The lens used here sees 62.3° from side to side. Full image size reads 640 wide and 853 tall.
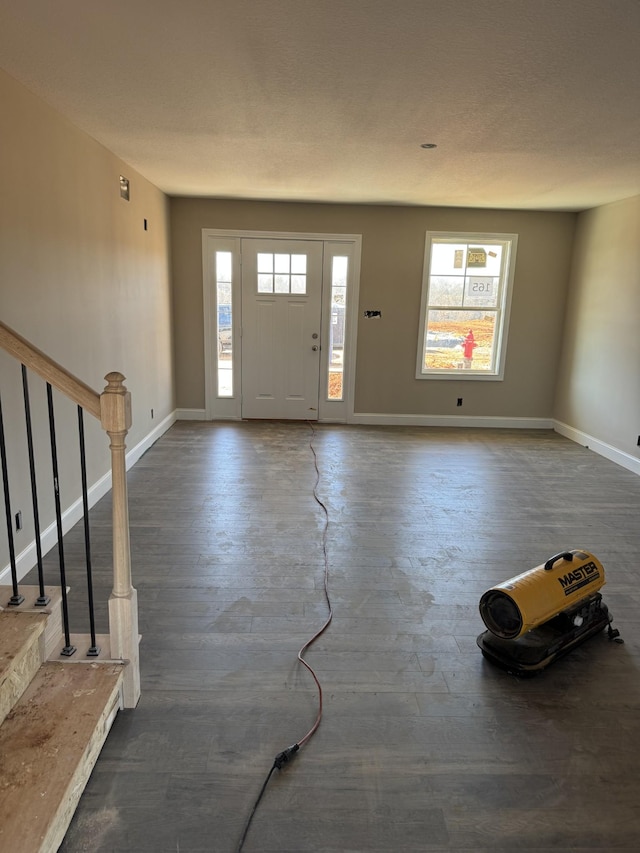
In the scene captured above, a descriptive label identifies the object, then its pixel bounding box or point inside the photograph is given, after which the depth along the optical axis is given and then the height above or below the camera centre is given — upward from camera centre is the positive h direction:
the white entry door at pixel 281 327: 6.12 -0.23
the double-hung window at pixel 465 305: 6.18 +0.10
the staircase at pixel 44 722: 1.36 -1.27
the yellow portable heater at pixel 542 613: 2.12 -1.20
